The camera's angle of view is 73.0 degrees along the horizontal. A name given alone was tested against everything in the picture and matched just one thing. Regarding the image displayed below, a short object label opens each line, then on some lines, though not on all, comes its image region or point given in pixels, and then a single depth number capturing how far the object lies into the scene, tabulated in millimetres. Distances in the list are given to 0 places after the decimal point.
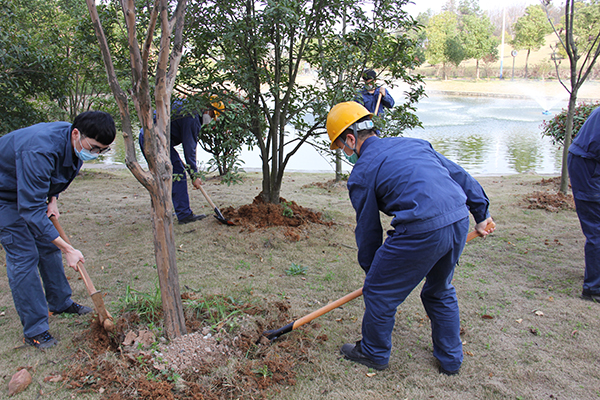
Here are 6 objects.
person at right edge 3258
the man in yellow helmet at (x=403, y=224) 2094
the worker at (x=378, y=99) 5458
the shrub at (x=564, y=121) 7238
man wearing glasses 2402
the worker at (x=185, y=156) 4961
